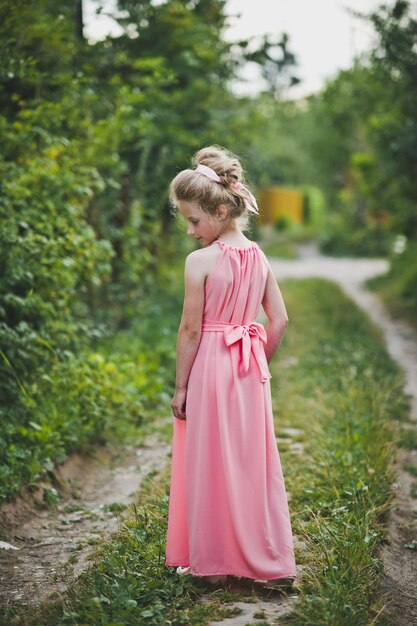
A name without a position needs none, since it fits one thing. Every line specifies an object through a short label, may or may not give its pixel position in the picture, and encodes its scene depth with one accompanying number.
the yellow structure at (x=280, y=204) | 37.62
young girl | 3.40
